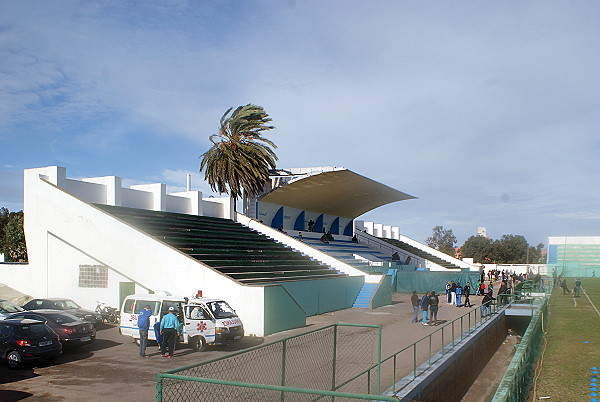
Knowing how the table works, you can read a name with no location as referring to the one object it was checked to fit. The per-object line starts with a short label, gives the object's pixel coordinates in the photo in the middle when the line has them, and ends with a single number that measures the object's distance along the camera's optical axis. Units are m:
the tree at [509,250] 119.50
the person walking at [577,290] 45.49
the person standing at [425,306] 24.52
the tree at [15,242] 44.97
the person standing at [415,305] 25.53
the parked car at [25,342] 14.83
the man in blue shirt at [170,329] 16.30
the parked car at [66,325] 17.20
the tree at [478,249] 119.50
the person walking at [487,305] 27.01
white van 17.80
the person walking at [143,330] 16.56
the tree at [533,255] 141.25
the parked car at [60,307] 21.23
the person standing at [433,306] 24.64
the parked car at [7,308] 20.46
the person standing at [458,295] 33.00
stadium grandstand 22.98
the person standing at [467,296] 33.56
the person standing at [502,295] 31.32
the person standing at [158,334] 16.88
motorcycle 23.67
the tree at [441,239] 148.25
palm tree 40.81
